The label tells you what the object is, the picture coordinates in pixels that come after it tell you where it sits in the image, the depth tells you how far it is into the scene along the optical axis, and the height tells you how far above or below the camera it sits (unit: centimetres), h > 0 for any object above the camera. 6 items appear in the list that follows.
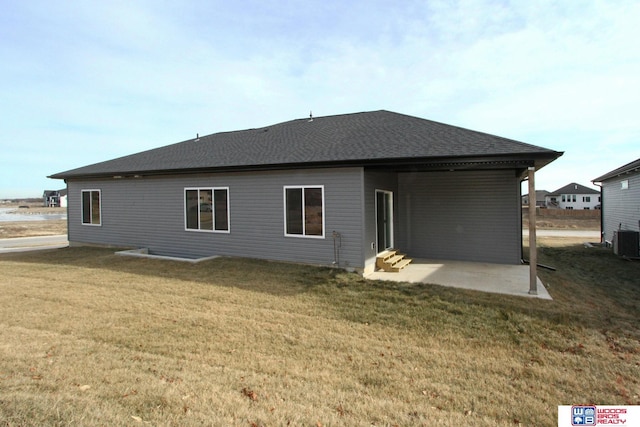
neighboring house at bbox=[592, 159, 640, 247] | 1203 +7
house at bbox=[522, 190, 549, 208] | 7262 +95
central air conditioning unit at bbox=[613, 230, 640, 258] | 1109 -137
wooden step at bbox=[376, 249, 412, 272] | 863 -144
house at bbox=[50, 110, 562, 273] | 816 +36
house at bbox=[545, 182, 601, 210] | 5947 +78
